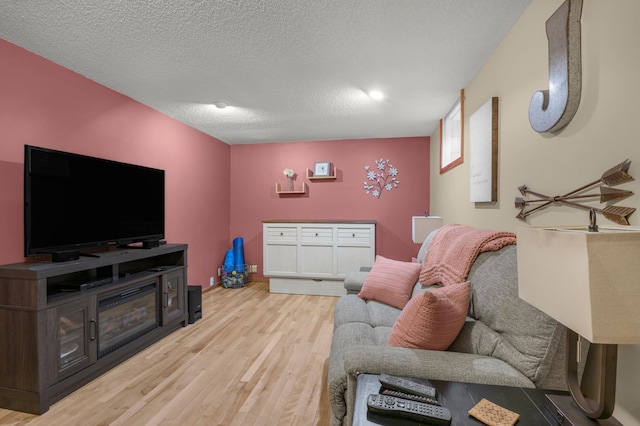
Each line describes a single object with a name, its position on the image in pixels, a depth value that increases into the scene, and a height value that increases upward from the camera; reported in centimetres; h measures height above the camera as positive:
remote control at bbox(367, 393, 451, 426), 86 -57
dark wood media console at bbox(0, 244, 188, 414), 183 -77
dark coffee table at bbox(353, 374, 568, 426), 87 -59
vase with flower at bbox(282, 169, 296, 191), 492 +54
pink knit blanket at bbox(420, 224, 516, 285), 164 -24
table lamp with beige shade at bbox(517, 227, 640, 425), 64 -18
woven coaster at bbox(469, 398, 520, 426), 85 -58
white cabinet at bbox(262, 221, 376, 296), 425 -58
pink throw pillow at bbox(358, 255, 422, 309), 226 -54
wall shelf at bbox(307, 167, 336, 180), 480 +56
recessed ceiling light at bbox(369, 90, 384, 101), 295 +115
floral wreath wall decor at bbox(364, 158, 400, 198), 473 +53
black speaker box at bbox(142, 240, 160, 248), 285 -30
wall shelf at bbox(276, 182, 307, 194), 491 +36
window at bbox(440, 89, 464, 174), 286 +84
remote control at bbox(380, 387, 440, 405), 94 -57
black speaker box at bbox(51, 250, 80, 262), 208 -30
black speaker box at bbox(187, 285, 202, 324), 321 -95
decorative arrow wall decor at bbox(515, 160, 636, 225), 101 +7
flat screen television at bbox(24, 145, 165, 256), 200 +8
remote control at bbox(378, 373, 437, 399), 98 -57
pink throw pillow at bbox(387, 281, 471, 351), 130 -47
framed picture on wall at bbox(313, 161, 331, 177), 482 +69
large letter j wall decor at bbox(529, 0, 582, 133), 124 +60
